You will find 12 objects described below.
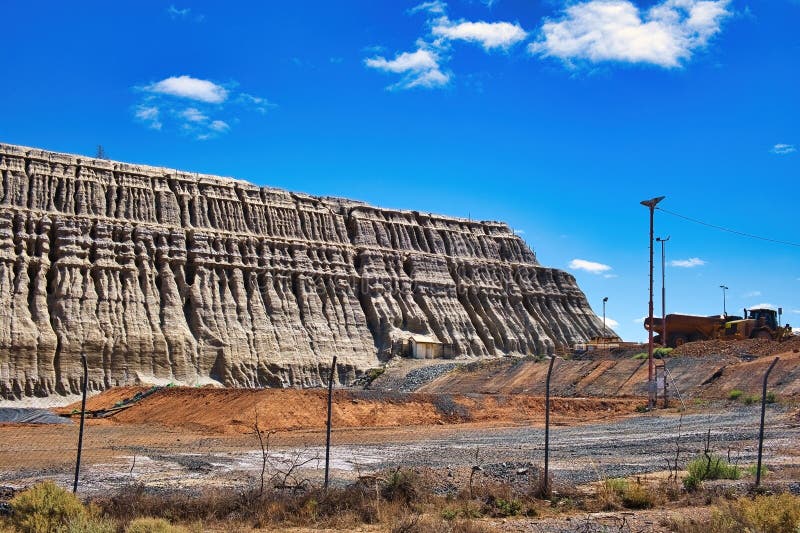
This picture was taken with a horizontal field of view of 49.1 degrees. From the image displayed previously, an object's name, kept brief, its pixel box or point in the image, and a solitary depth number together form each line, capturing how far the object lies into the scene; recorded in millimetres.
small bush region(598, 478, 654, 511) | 15156
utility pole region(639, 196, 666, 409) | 39281
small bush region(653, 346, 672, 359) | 50562
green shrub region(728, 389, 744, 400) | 39288
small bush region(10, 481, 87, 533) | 12594
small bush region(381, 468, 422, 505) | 15367
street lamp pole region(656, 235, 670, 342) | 43706
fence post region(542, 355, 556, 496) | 15777
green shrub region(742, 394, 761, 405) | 37062
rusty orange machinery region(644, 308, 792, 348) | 58844
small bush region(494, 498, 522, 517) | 14938
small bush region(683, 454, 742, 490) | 17109
